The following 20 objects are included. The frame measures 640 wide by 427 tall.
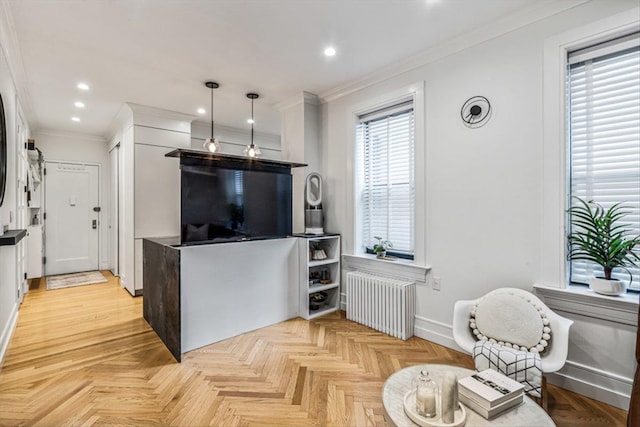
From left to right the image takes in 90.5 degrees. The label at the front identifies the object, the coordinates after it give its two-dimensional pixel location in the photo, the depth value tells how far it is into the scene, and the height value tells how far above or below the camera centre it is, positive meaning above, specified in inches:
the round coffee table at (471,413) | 50.6 -33.8
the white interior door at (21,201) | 146.2 +5.0
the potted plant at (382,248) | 136.1 -16.0
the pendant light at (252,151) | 144.7 +27.4
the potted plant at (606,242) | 79.0 -8.1
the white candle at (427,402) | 51.6 -31.4
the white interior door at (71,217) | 228.2 -4.5
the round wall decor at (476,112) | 103.8 +33.1
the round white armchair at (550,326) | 75.9 -32.1
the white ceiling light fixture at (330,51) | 113.9 +58.4
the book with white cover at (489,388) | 53.0 -31.3
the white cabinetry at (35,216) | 199.2 -3.4
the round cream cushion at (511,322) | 81.4 -30.2
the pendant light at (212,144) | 141.4 +30.0
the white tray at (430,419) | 49.5 -33.3
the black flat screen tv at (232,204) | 117.3 +2.6
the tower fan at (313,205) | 151.7 +2.8
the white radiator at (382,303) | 120.8 -37.2
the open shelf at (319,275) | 141.7 -30.7
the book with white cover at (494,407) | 51.9 -33.0
